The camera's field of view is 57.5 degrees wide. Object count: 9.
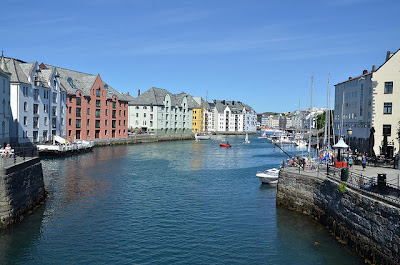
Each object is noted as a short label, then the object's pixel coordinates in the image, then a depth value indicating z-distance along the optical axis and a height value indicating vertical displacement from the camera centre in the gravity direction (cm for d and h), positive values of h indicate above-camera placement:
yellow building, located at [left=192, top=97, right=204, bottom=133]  17650 +191
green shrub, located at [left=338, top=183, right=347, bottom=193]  2422 -406
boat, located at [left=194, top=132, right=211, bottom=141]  15388 -523
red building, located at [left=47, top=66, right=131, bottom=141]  9219 +390
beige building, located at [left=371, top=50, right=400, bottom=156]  4859 +342
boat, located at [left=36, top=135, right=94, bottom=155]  6762 -496
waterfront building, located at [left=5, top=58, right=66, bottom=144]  6438 +358
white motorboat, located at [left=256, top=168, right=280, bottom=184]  4394 -635
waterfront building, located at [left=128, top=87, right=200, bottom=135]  14058 +421
